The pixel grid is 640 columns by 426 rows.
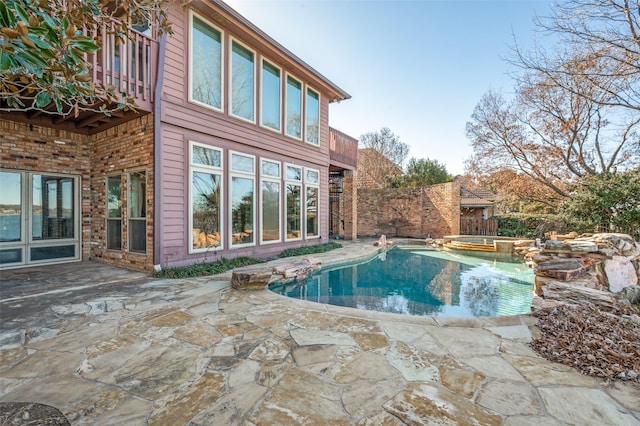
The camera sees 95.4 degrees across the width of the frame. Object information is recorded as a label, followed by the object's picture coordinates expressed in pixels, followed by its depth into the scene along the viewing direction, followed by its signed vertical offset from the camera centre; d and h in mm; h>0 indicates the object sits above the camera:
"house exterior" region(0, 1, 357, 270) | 5254 +1127
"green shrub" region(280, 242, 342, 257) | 7852 -1006
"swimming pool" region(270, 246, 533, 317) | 4602 -1420
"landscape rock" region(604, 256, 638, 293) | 4824 -997
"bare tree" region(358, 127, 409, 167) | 21484 +5116
